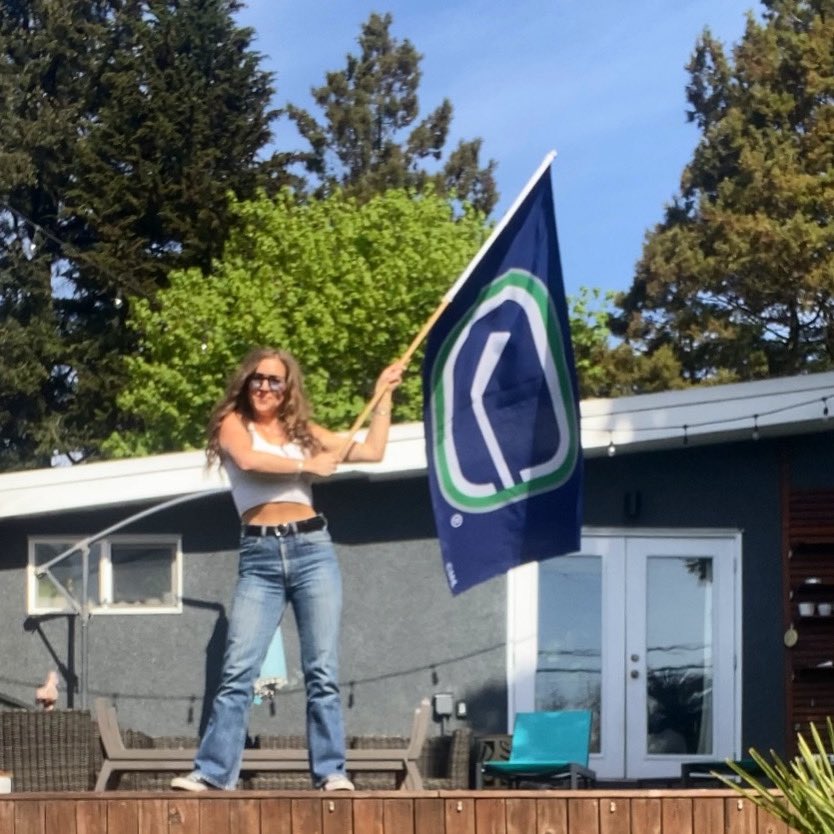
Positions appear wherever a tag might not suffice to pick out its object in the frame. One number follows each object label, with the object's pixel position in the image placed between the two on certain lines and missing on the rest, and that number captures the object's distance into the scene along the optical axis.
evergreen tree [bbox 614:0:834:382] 32.44
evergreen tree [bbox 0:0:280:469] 33.22
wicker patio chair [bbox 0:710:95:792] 10.35
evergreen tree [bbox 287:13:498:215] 38.97
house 12.50
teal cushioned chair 11.50
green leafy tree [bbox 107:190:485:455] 30.55
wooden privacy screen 12.55
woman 5.94
